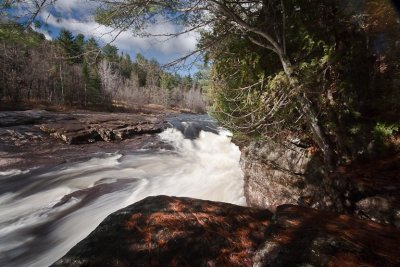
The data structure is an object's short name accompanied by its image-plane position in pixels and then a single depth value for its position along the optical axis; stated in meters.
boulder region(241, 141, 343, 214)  5.22
